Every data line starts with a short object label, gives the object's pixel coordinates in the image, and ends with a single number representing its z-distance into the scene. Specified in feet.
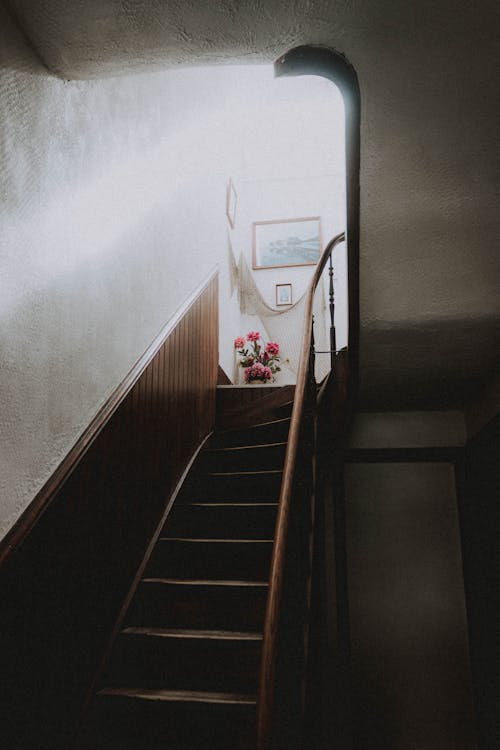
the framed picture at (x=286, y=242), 22.49
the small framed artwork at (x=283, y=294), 22.31
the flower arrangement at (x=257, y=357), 18.56
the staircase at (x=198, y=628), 7.10
